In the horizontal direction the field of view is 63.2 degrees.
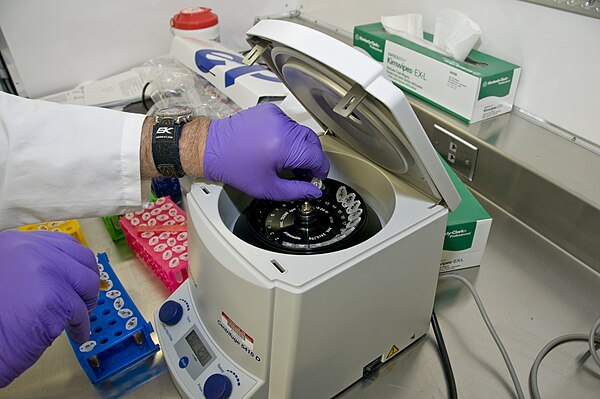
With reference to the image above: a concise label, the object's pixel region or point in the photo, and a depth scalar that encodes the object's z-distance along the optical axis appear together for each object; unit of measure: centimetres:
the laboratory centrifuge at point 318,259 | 61
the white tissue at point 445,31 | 117
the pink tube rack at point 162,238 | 94
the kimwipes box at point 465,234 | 92
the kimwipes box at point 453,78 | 111
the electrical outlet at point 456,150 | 118
